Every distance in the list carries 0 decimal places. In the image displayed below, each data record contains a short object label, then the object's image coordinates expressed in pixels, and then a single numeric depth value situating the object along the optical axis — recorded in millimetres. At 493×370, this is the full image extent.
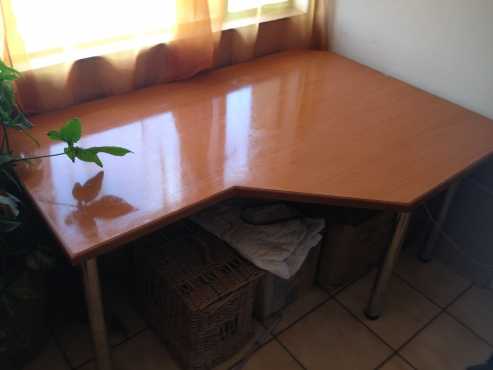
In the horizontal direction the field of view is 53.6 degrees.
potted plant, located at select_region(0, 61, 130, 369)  1184
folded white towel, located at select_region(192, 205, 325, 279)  1499
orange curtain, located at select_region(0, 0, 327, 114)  1426
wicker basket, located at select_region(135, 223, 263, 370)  1406
